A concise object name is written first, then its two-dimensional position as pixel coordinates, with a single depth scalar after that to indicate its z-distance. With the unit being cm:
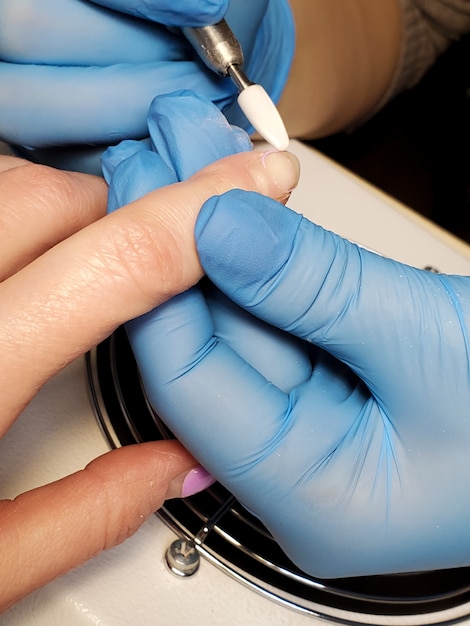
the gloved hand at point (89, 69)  13
